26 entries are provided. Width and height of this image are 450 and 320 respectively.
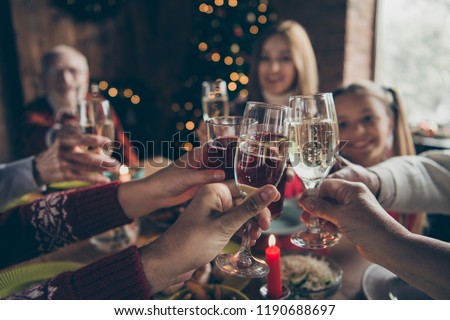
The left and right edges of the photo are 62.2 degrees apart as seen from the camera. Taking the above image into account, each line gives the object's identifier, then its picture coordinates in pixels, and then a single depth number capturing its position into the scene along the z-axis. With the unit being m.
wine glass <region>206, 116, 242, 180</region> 0.95
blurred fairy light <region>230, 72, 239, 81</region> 3.69
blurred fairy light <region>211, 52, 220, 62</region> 3.69
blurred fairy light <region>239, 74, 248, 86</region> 3.71
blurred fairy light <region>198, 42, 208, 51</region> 3.72
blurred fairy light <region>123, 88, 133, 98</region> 4.40
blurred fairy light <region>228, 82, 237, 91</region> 3.71
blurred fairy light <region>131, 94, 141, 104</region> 4.47
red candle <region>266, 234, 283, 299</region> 0.87
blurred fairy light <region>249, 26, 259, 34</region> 3.60
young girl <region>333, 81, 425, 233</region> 1.70
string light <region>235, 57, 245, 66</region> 3.69
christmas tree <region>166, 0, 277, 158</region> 3.58
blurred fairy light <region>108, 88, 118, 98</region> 4.32
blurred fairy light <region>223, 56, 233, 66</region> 3.70
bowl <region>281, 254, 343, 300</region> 0.92
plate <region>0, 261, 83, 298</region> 0.95
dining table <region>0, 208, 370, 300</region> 0.96
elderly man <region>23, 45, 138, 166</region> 2.78
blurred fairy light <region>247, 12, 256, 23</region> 3.56
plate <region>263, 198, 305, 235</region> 1.24
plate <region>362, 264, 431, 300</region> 0.91
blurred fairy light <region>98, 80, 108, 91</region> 4.32
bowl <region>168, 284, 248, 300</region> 0.90
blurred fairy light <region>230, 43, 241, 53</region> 3.64
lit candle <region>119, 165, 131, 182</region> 1.36
